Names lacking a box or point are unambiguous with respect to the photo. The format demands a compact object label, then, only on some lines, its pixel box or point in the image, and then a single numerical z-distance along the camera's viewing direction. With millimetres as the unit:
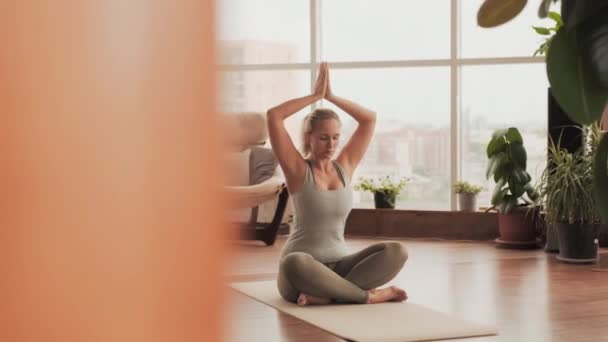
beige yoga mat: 3648
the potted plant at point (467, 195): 7656
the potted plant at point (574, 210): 6195
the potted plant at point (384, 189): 7895
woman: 4402
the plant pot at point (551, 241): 6668
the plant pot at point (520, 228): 6902
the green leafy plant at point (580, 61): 940
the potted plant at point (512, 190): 6902
